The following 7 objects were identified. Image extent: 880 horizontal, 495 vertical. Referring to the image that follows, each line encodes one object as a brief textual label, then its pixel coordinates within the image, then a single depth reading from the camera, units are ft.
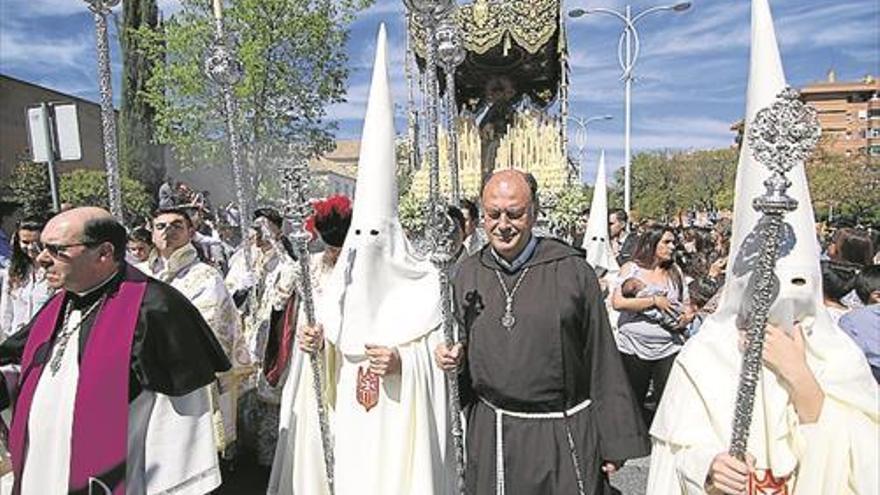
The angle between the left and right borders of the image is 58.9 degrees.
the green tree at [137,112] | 80.59
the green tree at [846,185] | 126.52
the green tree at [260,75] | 57.98
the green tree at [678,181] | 167.61
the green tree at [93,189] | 78.43
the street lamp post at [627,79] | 59.16
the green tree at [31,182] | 75.02
